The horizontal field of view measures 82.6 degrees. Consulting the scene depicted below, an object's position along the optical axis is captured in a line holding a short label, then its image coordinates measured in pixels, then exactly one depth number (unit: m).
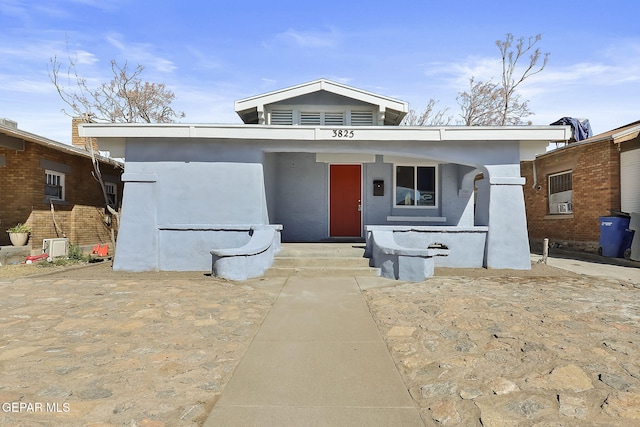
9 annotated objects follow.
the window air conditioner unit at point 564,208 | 13.98
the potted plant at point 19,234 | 11.12
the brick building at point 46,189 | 11.39
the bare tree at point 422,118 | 28.06
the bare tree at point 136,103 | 20.62
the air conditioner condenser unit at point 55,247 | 11.45
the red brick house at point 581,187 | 11.86
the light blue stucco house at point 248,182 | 8.85
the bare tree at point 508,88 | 23.80
